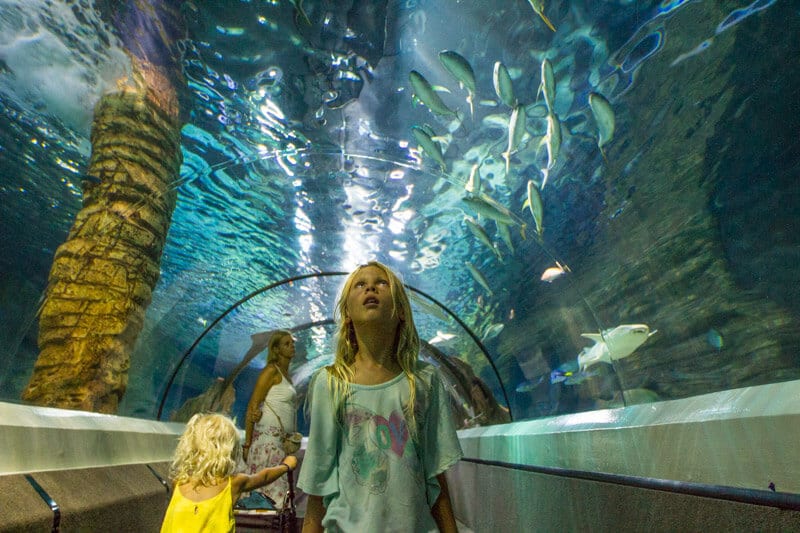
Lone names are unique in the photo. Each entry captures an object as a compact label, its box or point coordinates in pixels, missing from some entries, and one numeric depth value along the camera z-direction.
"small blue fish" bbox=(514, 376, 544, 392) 7.62
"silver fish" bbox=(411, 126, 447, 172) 5.52
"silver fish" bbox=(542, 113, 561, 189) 4.82
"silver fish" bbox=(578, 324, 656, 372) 5.09
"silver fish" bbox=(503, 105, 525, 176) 4.88
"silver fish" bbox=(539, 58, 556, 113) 4.39
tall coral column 5.23
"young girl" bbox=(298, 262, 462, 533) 1.81
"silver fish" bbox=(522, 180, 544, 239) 5.51
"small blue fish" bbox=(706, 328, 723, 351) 4.55
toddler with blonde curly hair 2.78
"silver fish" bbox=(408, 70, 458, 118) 4.65
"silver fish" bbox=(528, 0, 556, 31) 3.67
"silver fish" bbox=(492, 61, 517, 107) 4.46
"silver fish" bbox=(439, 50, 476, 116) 4.39
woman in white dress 4.93
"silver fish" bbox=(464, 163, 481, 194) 6.23
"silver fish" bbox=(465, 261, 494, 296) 7.95
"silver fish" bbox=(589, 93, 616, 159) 4.33
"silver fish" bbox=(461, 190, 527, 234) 6.18
